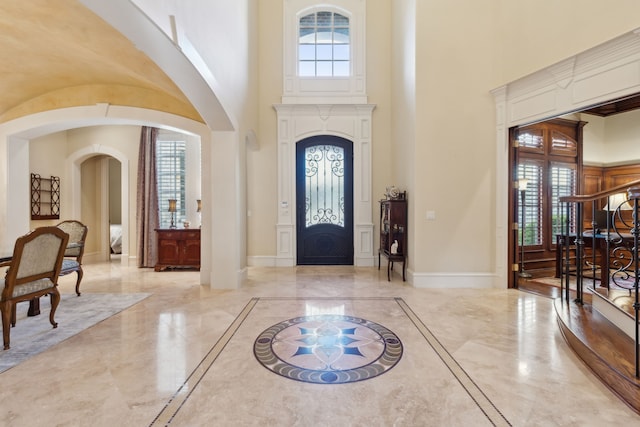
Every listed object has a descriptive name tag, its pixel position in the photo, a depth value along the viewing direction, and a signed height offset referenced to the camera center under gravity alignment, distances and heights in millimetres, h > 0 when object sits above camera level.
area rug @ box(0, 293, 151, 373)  2631 -1173
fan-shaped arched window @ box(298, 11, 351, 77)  6633 +3574
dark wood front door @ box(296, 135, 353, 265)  6543 +241
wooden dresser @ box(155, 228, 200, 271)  5918 -752
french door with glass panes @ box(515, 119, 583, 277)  5754 +545
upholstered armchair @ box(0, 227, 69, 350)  2662 -546
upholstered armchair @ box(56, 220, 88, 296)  4898 -402
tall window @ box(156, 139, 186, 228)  6762 +898
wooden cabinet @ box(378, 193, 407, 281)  5137 -313
